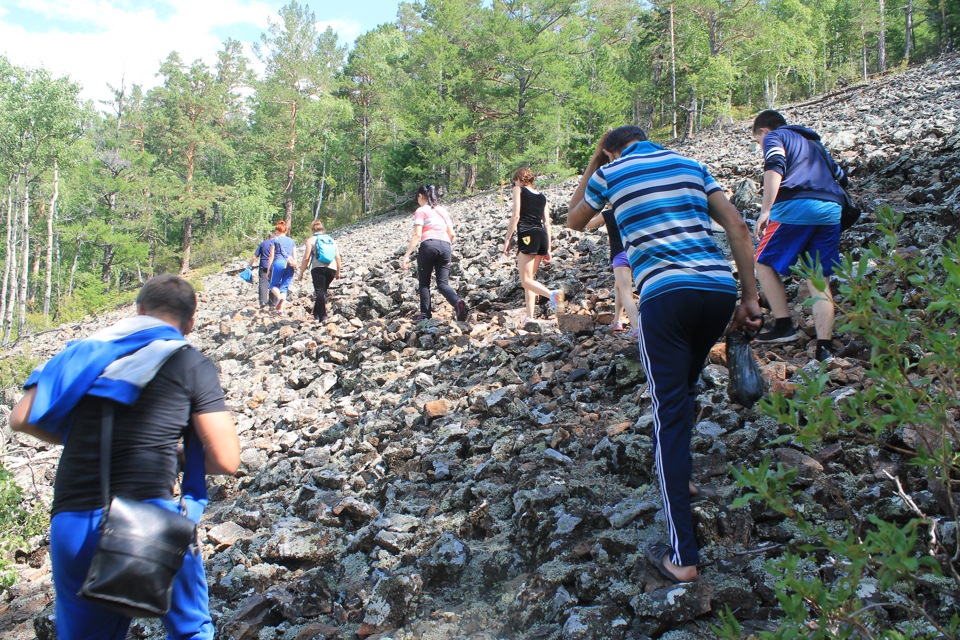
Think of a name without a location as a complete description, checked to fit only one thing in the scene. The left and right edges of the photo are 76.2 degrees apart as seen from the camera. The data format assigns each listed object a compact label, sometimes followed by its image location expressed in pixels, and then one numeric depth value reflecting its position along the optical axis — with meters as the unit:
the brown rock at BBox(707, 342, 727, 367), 4.88
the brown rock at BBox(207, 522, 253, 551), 4.23
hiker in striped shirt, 2.62
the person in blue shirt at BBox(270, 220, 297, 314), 10.75
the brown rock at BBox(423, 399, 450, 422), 5.57
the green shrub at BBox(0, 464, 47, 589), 4.65
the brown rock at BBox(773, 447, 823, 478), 3.13
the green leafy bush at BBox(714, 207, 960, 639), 1.37
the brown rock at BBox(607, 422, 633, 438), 4.33
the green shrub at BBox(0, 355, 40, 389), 11.63
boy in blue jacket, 4.39
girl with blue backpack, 9.69
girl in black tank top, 6.98
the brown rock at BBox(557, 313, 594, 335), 6.71
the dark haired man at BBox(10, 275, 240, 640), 2.17
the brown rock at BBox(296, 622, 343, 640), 3.10
